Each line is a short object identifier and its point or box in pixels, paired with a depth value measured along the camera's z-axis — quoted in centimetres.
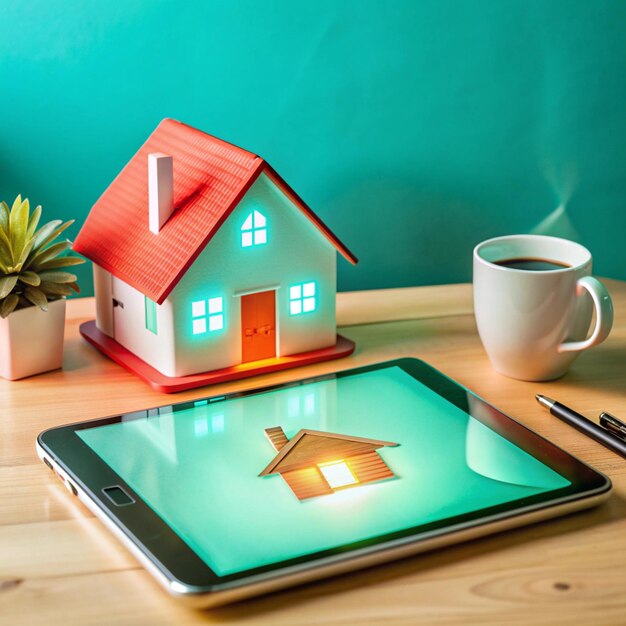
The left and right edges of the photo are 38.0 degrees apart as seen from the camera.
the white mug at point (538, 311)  89
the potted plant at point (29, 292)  89
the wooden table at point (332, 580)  60
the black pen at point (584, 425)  81
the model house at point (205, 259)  88
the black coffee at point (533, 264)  98
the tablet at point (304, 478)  64
